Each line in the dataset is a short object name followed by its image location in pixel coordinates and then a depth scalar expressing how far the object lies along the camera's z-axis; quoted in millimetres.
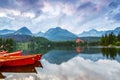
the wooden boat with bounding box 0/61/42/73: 9266
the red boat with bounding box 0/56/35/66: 10711
